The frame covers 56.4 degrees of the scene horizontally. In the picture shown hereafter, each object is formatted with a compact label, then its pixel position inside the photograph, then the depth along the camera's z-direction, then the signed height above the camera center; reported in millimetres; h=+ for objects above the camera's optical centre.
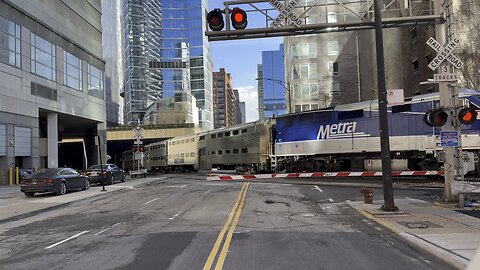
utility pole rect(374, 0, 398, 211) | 12570 +909
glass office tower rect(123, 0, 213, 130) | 150875 +36642
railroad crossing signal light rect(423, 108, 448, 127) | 12898 +953
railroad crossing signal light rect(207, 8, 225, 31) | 13291 +4091
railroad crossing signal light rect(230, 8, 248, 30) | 13383 +4130
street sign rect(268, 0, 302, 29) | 13578 +4295
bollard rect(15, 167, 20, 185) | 34688 -1044
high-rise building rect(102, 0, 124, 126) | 106875 +26980
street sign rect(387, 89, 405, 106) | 12570 +1527
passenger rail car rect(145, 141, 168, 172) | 56062 +252
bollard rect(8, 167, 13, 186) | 33656 -1037
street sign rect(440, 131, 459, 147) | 12914 +317
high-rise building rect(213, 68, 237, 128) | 198625 +22184
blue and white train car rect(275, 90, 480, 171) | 21203 +811
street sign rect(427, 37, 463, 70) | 13102 +2844
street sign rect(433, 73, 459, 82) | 13180 +2150
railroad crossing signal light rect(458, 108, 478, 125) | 12625 +963
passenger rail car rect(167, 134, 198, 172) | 44594 +455
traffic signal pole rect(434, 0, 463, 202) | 13289 +643
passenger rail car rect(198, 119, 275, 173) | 30688 +691
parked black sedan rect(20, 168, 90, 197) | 21062 -961
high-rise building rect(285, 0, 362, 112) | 64562 +12455
